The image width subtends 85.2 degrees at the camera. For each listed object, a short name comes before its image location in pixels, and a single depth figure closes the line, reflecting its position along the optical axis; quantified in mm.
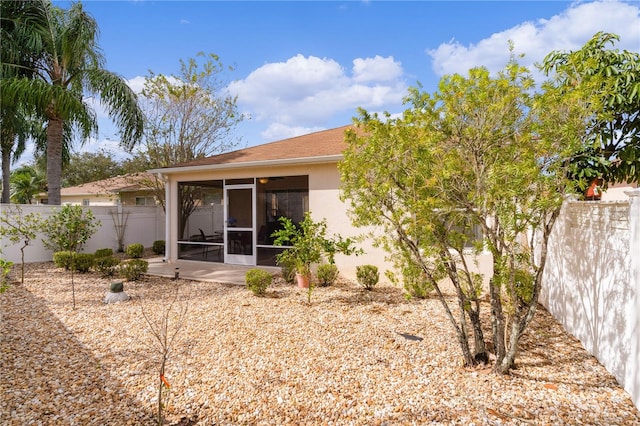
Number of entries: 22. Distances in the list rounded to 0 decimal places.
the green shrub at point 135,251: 12242
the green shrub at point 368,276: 7355
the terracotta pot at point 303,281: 7657
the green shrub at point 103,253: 10574
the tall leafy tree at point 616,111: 4504
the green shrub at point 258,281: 6840
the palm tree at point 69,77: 12062
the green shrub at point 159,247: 13562
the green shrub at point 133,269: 8531
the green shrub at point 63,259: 10062
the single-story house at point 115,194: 16745
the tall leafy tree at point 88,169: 26688
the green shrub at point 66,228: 10922
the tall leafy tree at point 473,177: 3219
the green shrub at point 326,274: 7730
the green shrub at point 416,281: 3998
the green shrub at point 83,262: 9547
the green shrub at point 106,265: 9023
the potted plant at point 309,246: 7373
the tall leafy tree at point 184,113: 15500
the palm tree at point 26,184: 26812
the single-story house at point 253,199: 8922
